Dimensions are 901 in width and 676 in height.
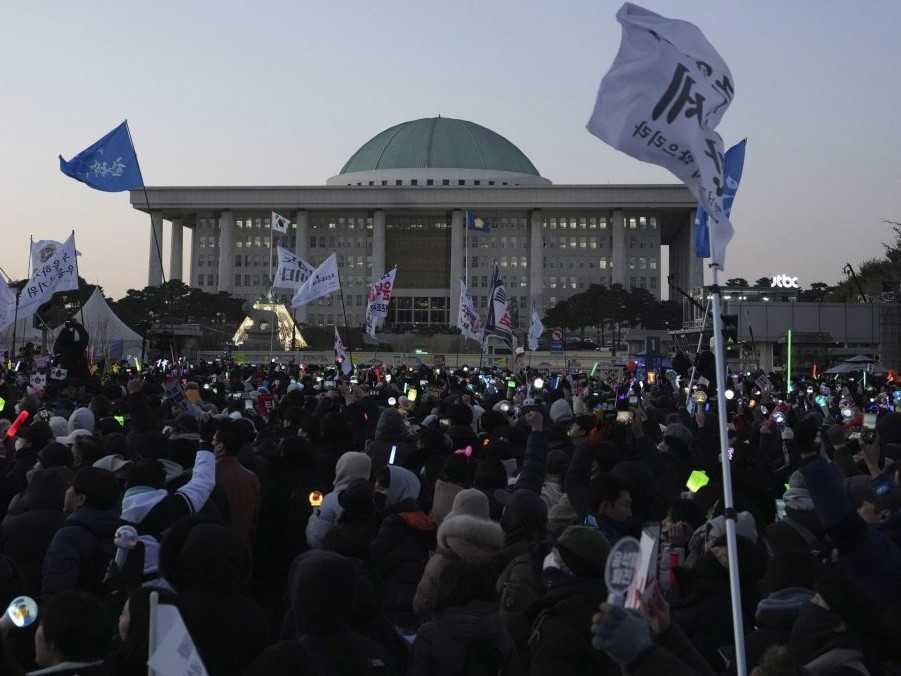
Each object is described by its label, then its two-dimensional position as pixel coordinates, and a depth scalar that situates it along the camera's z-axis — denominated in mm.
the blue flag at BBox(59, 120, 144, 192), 21469
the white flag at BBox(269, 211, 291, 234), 40169
